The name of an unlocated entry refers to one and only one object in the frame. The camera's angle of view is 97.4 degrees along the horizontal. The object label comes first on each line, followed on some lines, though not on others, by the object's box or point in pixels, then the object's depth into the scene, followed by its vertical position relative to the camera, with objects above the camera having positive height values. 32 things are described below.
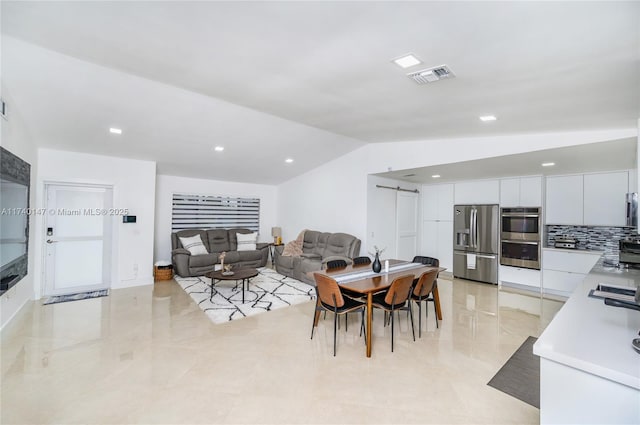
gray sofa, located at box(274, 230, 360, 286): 5.68 -0.86
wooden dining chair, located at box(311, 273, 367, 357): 2.93 -0.94
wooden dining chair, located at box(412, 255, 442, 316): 3.84 -0.73
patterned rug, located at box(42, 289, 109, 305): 4.41 -1.46
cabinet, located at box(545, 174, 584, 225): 4.92 +0.32
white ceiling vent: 2.14 +1.12
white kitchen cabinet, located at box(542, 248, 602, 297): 4.68 -0.88
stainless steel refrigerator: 5.70 -0.55
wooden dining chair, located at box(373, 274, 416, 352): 2.96 -0.89
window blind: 6.93 -0.04
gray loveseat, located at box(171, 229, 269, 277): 6.06 -1.00
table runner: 3.36 -0.77
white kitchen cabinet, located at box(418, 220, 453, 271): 6.48 -0.62
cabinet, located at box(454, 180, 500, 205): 5.78 +0.51
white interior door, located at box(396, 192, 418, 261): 6.46 -0.24
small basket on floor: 5.79 -1.29
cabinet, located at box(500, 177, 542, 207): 5.25 +0.48
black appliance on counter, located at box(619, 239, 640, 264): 3.08 -0.37
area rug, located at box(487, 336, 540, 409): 2.28 -1.44
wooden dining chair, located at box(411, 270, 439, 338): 3.32 -0.87
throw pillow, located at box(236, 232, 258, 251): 7.14 -0.78
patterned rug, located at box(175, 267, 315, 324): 4.09 -1.45
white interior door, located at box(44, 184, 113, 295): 4.72 -0.53
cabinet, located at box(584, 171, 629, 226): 4.50 +0.33
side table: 7.20 -1.13
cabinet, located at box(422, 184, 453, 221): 6.52 +0.31
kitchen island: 1.06 -0.61
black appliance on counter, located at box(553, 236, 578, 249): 4.94 -0.45
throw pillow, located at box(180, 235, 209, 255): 6.27 -0.78
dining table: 2.92 -0.77
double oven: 5.17 -0.39
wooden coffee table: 4.61 -1.08
